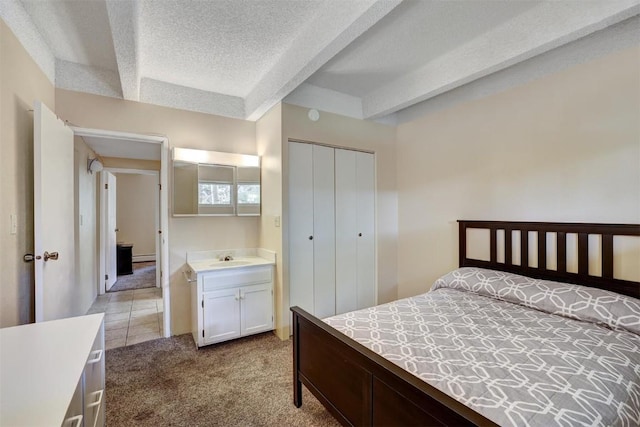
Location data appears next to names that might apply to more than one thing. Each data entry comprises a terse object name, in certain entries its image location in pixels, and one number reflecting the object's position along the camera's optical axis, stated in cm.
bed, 107
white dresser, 79
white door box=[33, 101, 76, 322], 188
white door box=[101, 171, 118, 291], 459
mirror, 297
